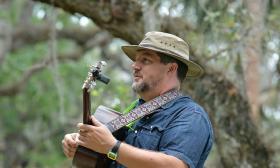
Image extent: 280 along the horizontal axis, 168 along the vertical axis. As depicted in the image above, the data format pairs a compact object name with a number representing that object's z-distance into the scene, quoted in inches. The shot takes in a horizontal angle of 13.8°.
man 229.5
